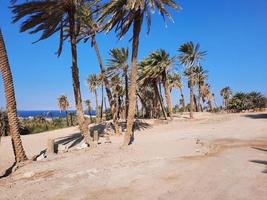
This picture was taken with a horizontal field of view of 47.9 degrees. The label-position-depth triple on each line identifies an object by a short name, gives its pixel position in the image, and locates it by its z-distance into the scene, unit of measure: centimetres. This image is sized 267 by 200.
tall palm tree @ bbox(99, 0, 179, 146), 1709
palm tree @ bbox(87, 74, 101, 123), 5994
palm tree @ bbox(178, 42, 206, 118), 3884
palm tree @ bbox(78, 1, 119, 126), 2480
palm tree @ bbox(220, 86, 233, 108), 7775
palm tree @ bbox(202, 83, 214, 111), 6291
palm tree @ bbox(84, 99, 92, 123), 8325
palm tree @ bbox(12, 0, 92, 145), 1786
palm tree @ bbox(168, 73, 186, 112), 6103
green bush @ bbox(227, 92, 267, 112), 4988
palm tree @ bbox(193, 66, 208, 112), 5675
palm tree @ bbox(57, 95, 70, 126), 7031
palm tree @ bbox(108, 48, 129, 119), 3391
